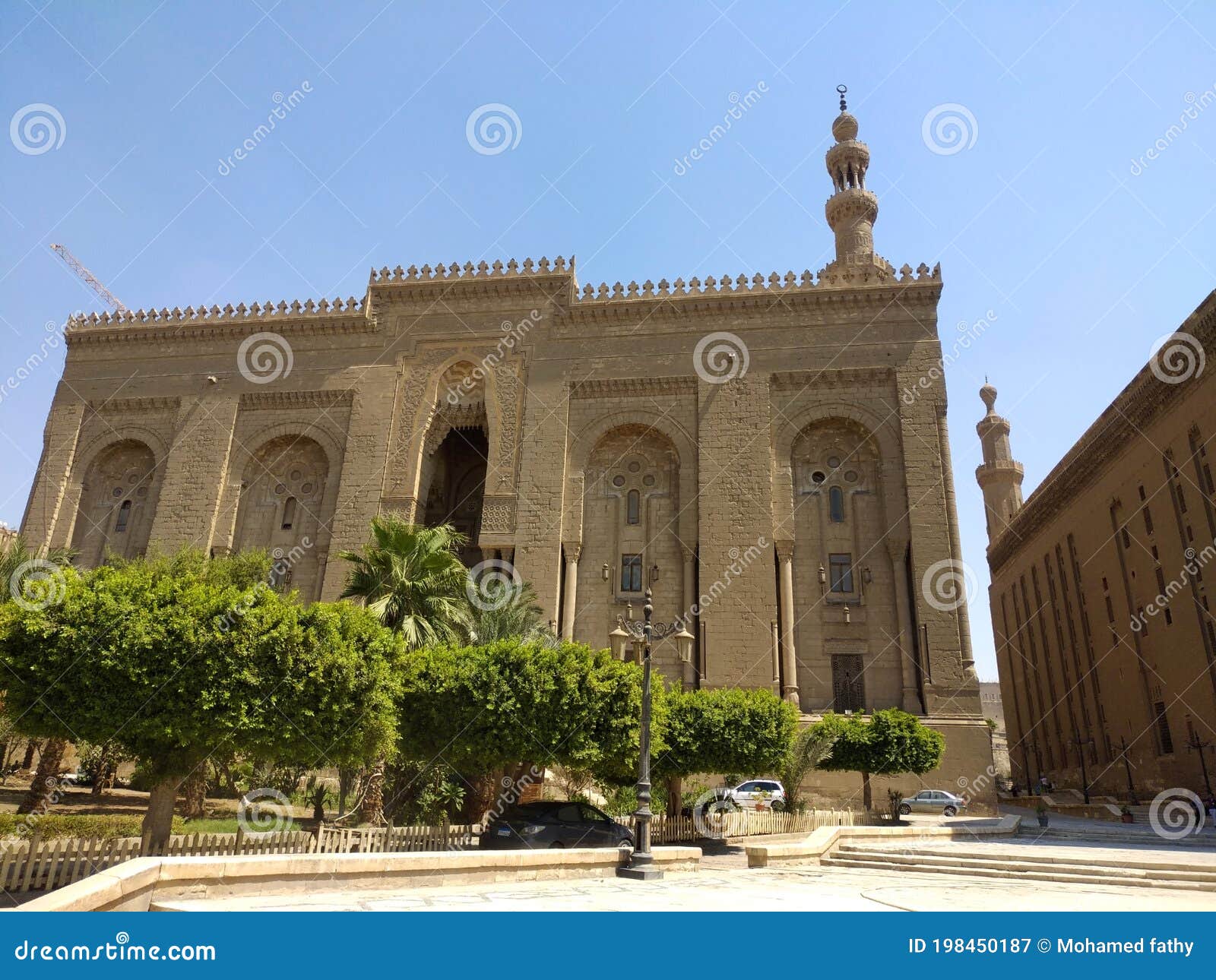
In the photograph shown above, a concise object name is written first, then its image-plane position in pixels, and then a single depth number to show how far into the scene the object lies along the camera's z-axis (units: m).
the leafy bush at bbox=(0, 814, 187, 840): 13.21
